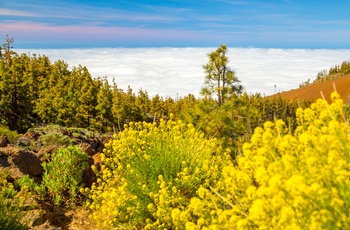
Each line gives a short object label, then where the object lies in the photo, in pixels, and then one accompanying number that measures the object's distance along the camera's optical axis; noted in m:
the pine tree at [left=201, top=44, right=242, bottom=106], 21.52
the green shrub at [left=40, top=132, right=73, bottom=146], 10.62
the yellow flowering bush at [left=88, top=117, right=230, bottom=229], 6.40
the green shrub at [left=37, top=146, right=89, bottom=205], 7.87
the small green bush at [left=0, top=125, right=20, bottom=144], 13.82
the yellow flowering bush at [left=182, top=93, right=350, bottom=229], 2.95
